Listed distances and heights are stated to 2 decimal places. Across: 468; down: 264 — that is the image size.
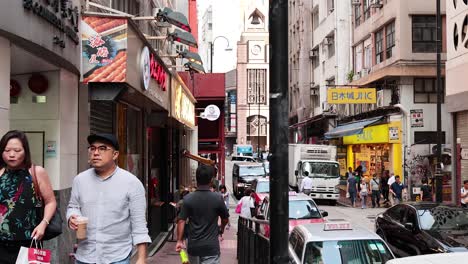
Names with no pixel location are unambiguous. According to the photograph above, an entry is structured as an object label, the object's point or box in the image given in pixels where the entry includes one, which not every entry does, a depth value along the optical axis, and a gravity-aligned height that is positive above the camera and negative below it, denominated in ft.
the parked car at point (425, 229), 35.27 -5.39
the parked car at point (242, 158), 214.20 -4.31
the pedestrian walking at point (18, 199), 14.90 -1.32
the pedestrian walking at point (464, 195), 57.93 -4.80
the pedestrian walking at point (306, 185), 95.16 -6.25
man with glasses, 14.97 -1.57
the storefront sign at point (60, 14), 22.68 +5.52
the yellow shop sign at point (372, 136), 108.58 +2.14
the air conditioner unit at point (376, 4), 111.93 +27.13
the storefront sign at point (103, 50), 29.63 +4.88
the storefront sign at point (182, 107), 56.45 +4.36
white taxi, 28.84 -5.03
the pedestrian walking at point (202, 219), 22.62 -2.78
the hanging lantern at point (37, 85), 27.76 +2.91
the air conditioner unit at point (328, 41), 156.17 +28.04
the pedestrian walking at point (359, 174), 112.64 -5.40
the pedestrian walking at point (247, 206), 54.26 -5.55
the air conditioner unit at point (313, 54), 180.86 +28.44
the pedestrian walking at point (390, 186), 91.58 -6.21
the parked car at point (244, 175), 114.71 -5.59
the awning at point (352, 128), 113.50 +3.90
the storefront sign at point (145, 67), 35.09 +4.85
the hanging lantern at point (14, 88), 28.27 +2.82
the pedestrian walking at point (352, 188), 99.30 -6.96
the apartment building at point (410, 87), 102.12 +10.54
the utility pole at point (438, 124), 66.82 +2.45
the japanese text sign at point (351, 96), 108.68 +9.29
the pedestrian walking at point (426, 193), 79.46 -6.26
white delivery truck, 103.65 -4.06
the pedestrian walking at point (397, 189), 87.66 -6.33
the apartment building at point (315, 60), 144.56 +24.84
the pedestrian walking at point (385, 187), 99.09 -6.76
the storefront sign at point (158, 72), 40.24 +5.42
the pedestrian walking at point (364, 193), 94.89 -7.49
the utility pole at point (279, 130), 14.96 +0.42
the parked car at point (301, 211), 45.07 -5.12
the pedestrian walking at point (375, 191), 95.81 -7.22
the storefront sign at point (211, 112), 92.12 +5.39
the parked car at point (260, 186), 75.71 -5.14
